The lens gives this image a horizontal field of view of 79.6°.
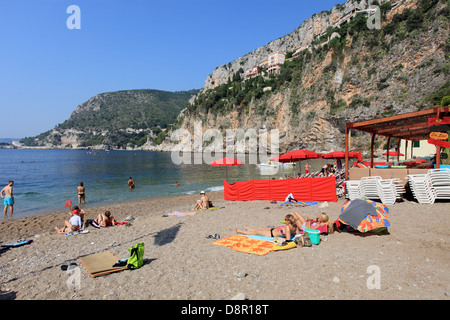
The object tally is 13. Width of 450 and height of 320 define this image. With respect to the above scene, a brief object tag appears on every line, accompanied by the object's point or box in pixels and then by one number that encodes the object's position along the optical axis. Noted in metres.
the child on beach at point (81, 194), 17.22
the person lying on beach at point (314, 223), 7.11
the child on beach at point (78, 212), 9.65
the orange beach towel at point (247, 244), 6.09
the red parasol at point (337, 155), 18.76
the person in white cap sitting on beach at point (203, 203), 13.26
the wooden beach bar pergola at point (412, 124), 9.48
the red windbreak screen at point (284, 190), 12.14
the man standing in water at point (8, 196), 13.52
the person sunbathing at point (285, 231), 6.73
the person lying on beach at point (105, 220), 10.23
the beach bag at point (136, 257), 5.58
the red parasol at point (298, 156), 15.97
